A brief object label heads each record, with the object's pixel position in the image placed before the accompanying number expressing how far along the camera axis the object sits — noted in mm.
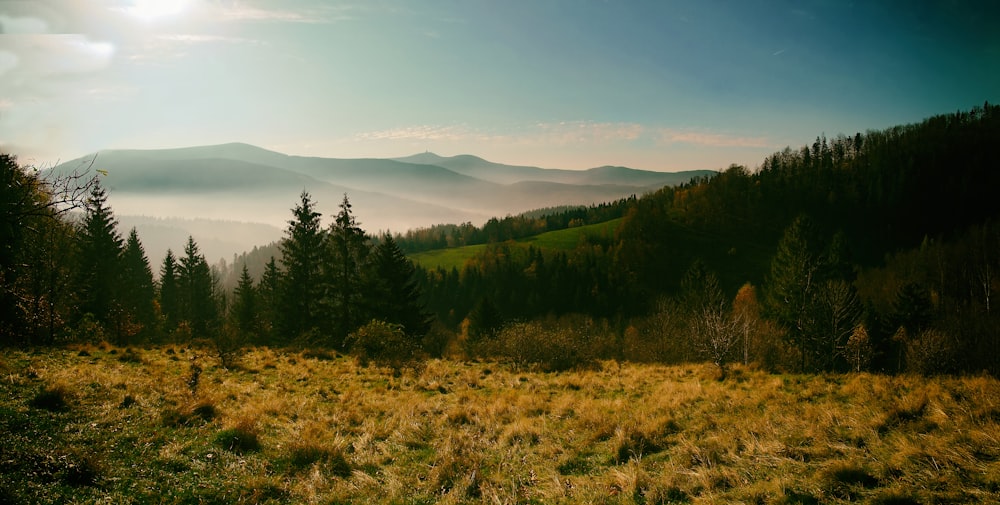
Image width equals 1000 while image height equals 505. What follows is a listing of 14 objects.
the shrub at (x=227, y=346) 18152
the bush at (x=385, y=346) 21047
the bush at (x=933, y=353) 30377
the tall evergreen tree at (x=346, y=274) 35344
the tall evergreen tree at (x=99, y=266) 38031
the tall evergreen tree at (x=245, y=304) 48506
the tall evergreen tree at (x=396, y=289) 37916
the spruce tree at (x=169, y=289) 61562
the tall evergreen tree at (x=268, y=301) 39188
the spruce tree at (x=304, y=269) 35562
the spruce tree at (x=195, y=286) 61631
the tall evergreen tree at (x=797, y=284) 41688
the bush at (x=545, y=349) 22062
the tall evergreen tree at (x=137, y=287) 43469
